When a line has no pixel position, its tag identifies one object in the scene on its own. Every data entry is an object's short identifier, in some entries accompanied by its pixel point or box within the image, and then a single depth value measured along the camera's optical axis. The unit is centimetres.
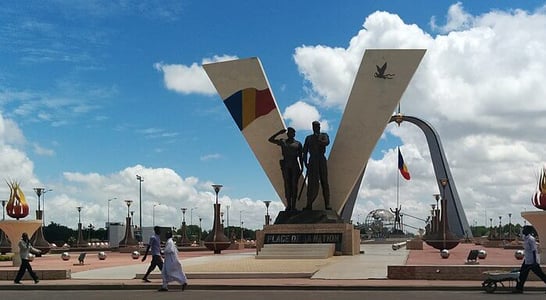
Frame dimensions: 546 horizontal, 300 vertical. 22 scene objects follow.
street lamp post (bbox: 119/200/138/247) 4821
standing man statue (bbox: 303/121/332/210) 3016
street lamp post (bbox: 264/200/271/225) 5953
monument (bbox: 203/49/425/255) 3067
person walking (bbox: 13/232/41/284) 1741
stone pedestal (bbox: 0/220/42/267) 2373
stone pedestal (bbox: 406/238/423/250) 4062
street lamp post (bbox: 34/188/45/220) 4869
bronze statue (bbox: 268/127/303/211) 3062
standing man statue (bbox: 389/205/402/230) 10288
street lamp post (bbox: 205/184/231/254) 3718
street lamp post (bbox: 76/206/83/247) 6120
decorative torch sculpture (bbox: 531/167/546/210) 2031
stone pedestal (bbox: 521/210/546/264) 1980
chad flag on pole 6494
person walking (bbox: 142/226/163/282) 1720
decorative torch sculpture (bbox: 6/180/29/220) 2502
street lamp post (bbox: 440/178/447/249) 3703
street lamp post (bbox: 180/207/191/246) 5682
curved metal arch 8300
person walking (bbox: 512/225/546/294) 1453
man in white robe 1578
